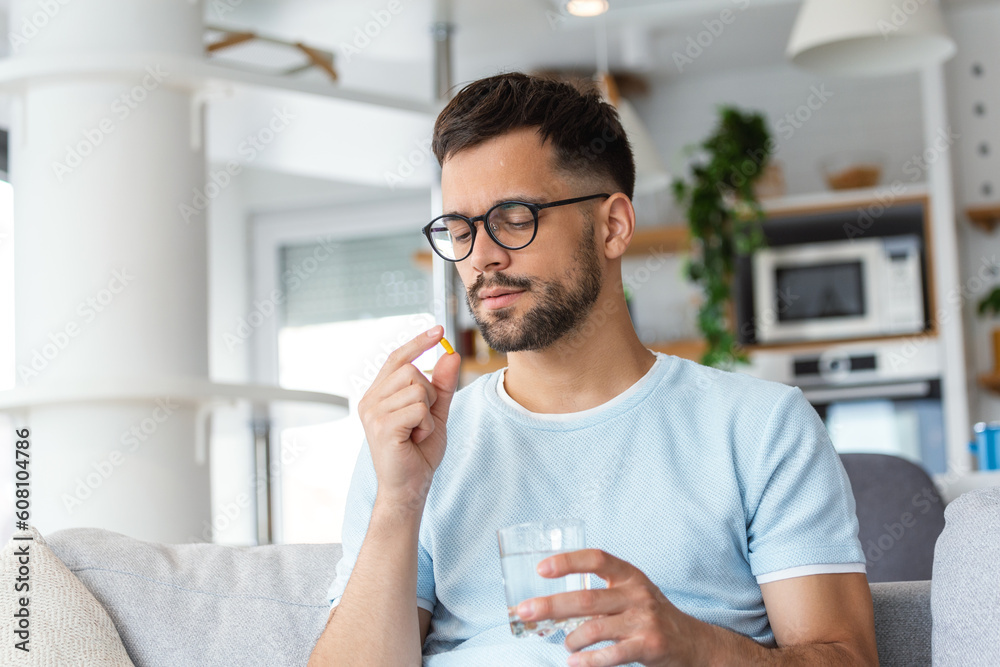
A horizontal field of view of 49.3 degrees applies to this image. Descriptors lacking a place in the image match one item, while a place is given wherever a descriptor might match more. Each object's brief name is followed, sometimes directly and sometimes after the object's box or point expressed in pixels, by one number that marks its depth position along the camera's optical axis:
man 1.39
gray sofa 1.37
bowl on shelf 4.76
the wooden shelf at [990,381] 4.49
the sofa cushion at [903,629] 1.50
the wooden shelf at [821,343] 4.54
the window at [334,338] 5.77
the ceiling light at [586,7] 3.25
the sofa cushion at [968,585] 1.28
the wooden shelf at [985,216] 4.57
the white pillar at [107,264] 2.46
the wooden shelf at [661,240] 5.03
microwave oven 4.56
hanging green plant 4.69
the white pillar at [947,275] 4.41
